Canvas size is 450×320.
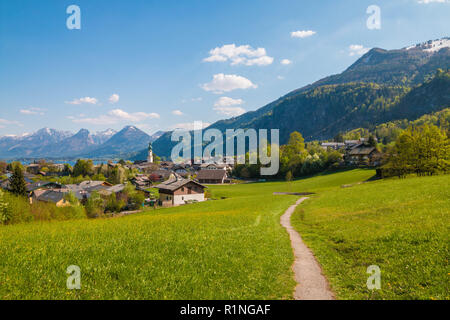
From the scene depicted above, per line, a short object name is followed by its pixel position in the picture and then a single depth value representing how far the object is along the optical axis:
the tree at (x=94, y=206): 59.18
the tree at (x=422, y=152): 49.47
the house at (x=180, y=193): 73.16
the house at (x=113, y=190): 79.78
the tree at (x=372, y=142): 113.81
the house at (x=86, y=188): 82.50
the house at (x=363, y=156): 103.62
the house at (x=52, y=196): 71.26
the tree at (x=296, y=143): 127.03
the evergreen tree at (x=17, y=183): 59.34
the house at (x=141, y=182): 127.95
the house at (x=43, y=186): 98.49
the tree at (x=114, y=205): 68.56
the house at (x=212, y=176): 132.38
